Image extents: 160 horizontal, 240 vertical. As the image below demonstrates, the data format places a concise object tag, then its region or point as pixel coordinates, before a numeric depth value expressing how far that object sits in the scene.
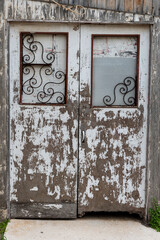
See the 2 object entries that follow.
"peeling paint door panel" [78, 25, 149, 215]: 4.43
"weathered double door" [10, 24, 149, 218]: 4.41
